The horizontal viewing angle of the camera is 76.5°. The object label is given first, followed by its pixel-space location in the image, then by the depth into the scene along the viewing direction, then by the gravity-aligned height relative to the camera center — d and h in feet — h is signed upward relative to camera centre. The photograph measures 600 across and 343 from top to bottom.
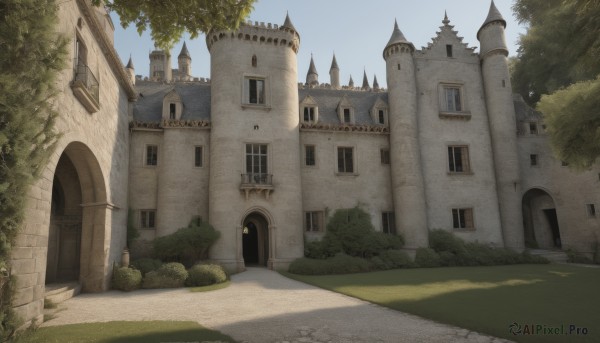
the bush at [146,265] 62.59 -4.85
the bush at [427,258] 77.82 -6.37
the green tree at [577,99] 40.24 +17.20
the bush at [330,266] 68.64 -6.51
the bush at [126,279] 56.34 -6.34
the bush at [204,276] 58.65 -6.52
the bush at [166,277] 57.72 -6.42
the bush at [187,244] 71.46 -1.72
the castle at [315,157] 74.69 +15.93
